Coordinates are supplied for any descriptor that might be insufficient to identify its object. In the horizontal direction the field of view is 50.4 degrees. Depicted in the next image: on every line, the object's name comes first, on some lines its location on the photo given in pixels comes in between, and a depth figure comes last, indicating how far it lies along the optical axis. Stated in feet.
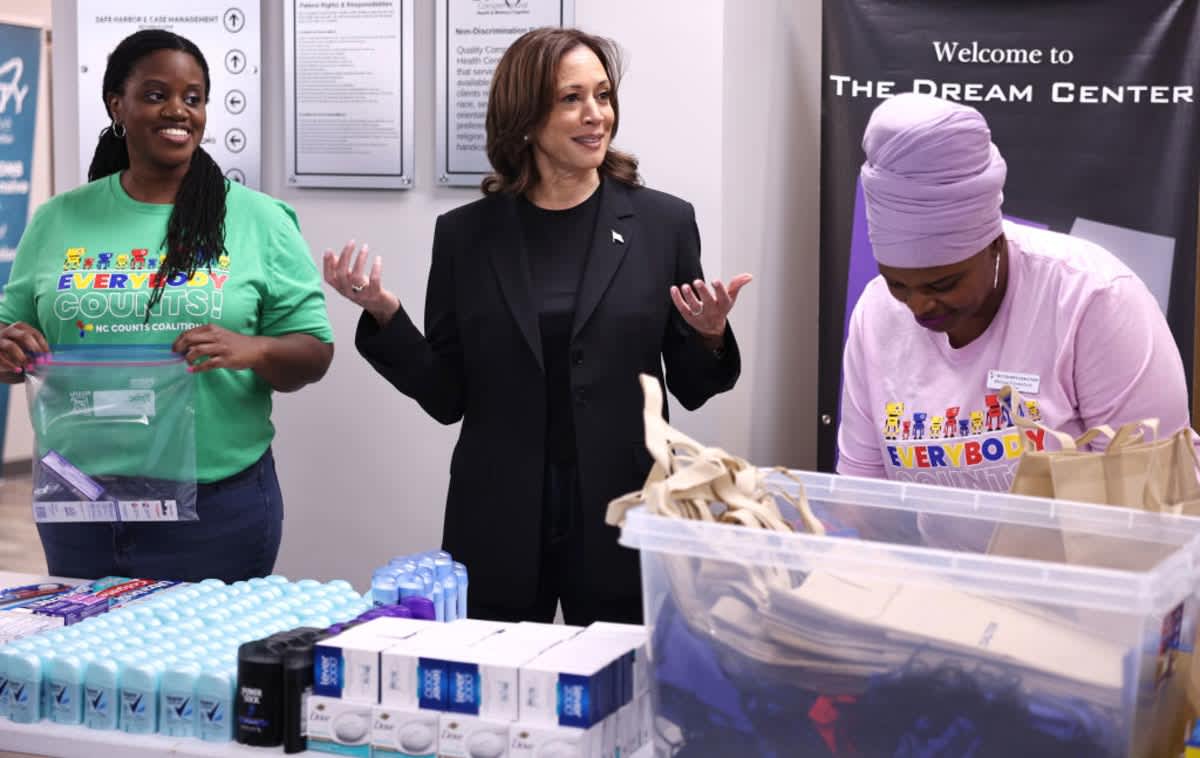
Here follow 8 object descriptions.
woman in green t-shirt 8.82
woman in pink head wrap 6.41
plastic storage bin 4.39
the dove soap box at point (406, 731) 5.34
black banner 11.86
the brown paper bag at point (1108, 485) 5.33
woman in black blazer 9.17
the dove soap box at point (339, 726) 5.47
